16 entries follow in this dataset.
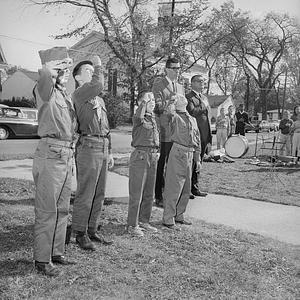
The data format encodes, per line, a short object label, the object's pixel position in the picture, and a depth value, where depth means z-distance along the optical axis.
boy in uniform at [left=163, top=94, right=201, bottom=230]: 5.17
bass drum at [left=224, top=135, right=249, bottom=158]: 13.12
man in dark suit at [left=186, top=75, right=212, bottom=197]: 6.68
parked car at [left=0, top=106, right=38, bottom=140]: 17.84
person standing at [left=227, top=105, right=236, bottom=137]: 15.60
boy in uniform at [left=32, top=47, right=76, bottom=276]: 3.45
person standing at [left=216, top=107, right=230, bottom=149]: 14.59
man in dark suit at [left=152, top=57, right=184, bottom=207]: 5.63
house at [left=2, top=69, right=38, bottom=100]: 40.61
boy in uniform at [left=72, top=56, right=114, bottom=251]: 3.97
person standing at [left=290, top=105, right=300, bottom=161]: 12.93
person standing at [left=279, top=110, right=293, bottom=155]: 13.56
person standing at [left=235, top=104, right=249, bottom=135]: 16.55
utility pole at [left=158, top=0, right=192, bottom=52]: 10.15
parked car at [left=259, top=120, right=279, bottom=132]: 41.34
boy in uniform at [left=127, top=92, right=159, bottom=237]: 4.74
